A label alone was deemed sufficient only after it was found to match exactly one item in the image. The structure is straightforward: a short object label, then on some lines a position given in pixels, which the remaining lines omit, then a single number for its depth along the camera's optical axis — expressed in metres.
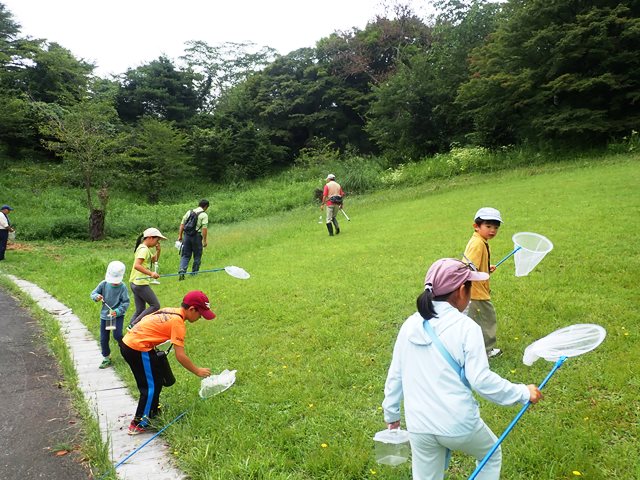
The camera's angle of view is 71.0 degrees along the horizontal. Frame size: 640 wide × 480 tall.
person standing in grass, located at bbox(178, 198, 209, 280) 10.56
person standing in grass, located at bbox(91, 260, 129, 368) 6.01
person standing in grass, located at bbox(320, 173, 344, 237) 13.11
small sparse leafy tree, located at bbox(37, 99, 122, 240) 20.42
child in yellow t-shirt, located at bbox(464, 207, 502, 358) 4.64
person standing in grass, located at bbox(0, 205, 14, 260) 14.53
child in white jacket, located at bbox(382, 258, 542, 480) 2.30
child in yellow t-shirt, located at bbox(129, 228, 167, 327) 6.84
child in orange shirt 4.15
